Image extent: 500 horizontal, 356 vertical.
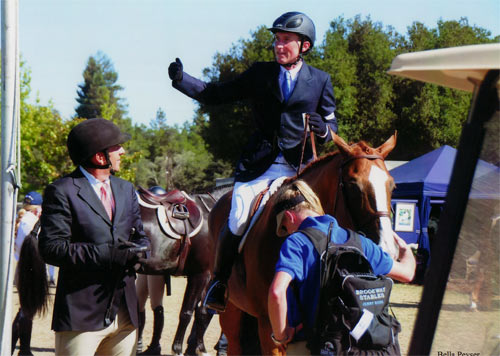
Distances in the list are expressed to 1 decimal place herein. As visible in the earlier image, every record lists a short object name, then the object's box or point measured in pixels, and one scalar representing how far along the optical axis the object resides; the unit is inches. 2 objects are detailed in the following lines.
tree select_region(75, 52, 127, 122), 3245.6
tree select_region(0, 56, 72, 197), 1282.0
